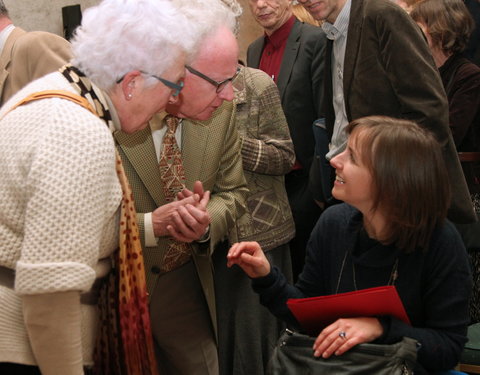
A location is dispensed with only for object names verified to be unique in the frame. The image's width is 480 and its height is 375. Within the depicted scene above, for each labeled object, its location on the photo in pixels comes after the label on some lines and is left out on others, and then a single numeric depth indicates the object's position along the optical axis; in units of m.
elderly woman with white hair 1.42
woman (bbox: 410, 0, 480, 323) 3.71
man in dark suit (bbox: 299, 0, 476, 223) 2.72
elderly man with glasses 2.19
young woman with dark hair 2.04
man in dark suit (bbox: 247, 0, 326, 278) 3.64
